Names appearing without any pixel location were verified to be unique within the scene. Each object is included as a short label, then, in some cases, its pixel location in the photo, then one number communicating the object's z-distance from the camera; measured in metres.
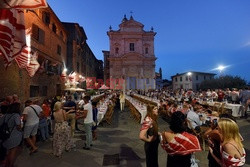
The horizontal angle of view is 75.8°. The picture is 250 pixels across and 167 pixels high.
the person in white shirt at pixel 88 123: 6.02
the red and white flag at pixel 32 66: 8.21
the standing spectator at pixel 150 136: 3.25
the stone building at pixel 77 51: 27.11
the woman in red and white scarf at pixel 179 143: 2.59
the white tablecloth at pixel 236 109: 11.30
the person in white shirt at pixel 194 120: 6.04
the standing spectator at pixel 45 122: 6.95
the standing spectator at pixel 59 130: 5.39
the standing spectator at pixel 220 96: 15.95
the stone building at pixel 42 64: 10.06
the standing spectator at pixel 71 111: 7.49
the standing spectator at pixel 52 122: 8.62
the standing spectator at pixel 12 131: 4.11
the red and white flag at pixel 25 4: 3.82
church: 46.34
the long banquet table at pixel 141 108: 10.29
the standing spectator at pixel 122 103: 18.05
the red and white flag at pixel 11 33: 3.80
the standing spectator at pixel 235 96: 13.82
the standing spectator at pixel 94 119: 7.30
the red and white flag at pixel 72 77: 20.05
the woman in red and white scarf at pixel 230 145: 2.44
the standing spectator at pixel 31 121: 5.60
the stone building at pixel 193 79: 57.88
